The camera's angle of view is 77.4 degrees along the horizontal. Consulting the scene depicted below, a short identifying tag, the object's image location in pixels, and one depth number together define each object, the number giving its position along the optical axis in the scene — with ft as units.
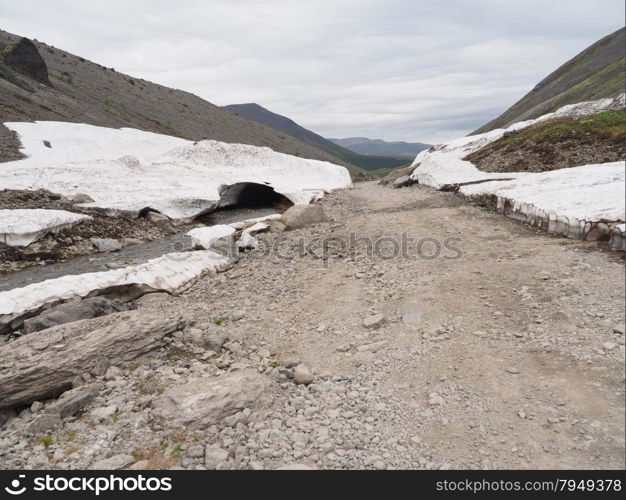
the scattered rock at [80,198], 62.23
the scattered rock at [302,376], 20.98
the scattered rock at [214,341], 25.79
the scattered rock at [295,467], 15.02
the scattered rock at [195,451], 16.38
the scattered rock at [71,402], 20.12
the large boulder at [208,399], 18.16
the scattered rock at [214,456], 15.79
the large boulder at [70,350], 21.56
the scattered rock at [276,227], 57.72
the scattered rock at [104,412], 19.65
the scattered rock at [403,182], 117.70
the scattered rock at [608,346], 16.09
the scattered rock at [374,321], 25.88
